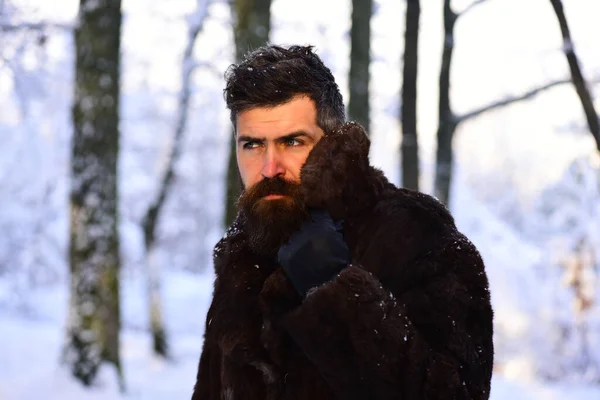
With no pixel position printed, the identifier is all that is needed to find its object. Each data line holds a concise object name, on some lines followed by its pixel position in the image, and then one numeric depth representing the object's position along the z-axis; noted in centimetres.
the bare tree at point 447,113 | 921
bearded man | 224
